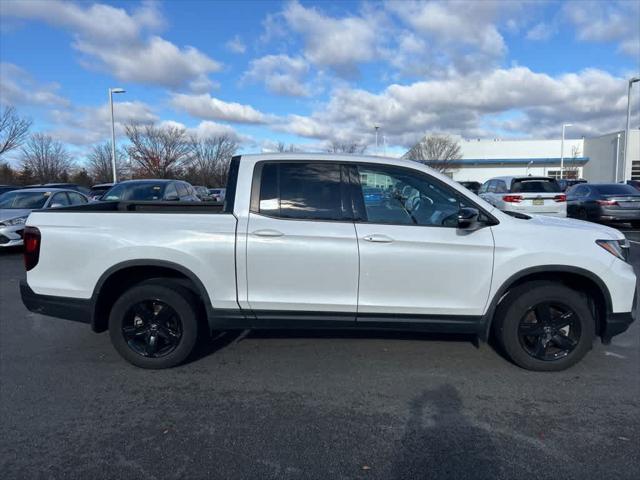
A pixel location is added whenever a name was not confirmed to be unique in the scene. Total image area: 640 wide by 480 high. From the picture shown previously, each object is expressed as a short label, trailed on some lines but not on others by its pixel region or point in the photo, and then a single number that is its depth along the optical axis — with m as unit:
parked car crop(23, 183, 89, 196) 17.27
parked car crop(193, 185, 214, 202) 22.71
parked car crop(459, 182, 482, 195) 26.57
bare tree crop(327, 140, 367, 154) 36.59
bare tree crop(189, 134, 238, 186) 44.18
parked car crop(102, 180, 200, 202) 11.16
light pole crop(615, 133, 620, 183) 43.19
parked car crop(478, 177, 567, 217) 12.48
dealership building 54.53
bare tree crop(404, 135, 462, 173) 47.53
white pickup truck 3.73
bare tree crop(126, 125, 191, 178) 37.59
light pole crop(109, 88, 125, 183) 24.97
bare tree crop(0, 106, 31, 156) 28.42
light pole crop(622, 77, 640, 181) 23.37
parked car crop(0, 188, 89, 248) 9.83
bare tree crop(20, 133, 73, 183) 45.50
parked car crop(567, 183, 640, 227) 13.15
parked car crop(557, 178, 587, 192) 33.35
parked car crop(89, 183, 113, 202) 20.05
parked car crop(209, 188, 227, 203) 25.00
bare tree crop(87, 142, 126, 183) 47.58
